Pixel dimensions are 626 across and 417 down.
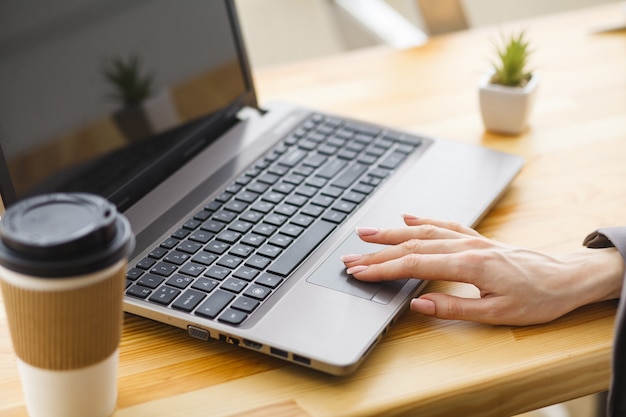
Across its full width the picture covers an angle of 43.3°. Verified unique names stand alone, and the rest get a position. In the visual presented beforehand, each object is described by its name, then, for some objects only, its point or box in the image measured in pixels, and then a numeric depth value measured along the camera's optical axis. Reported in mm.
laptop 719
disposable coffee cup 527
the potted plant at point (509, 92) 1069
